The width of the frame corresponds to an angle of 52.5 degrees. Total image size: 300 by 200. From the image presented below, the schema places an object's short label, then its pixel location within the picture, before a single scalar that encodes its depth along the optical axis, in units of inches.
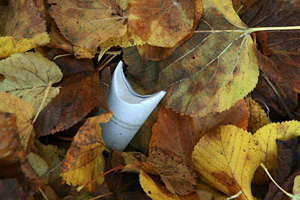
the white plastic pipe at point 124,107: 24.3
